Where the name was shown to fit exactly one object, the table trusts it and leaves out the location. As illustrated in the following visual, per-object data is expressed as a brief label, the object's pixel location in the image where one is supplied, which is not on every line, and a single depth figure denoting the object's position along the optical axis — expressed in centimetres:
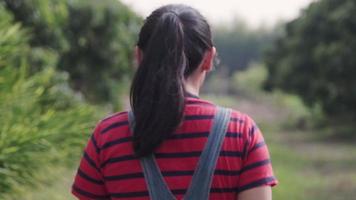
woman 189
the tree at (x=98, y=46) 1023
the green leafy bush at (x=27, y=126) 420
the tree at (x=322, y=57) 1507
